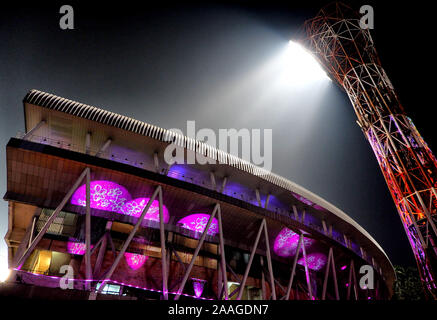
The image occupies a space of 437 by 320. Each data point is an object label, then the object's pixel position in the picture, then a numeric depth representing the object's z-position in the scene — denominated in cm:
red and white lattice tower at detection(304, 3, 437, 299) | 2531
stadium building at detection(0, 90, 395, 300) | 1747
